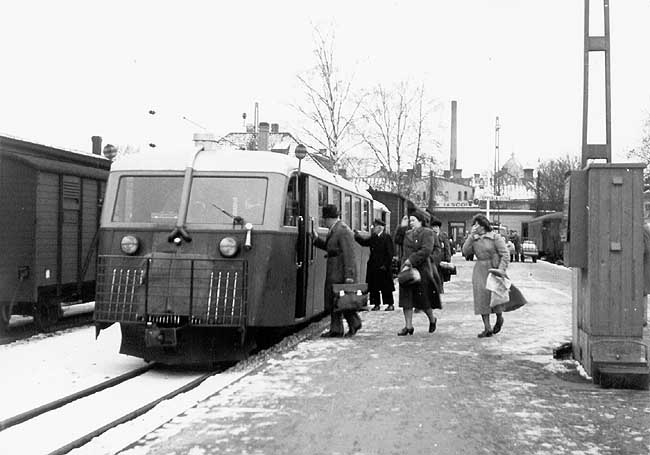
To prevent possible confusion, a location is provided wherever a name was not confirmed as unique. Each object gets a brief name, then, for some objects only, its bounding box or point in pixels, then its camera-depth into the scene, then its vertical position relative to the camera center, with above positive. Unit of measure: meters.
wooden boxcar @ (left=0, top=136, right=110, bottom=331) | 11.83 +0.28
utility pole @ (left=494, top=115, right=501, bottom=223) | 59.69 +9.20
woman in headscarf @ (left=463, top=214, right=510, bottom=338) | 10.54 -0.04
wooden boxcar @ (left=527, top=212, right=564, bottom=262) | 50.31 +1.46
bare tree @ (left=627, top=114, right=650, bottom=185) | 45.56 +6.46
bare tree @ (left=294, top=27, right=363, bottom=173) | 40.19 +7.51
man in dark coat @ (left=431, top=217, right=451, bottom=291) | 15.58 +0.08
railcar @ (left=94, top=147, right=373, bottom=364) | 8.55 -0.04
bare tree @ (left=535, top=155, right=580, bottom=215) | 77.69 +7.65
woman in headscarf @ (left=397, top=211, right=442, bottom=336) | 11.01 -0.45
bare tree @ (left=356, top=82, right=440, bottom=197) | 47.50 +7.12
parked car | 49.78 +0.36
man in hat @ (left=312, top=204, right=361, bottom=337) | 10.52 +0.00
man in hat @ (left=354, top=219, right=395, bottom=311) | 14.62 -0.26
